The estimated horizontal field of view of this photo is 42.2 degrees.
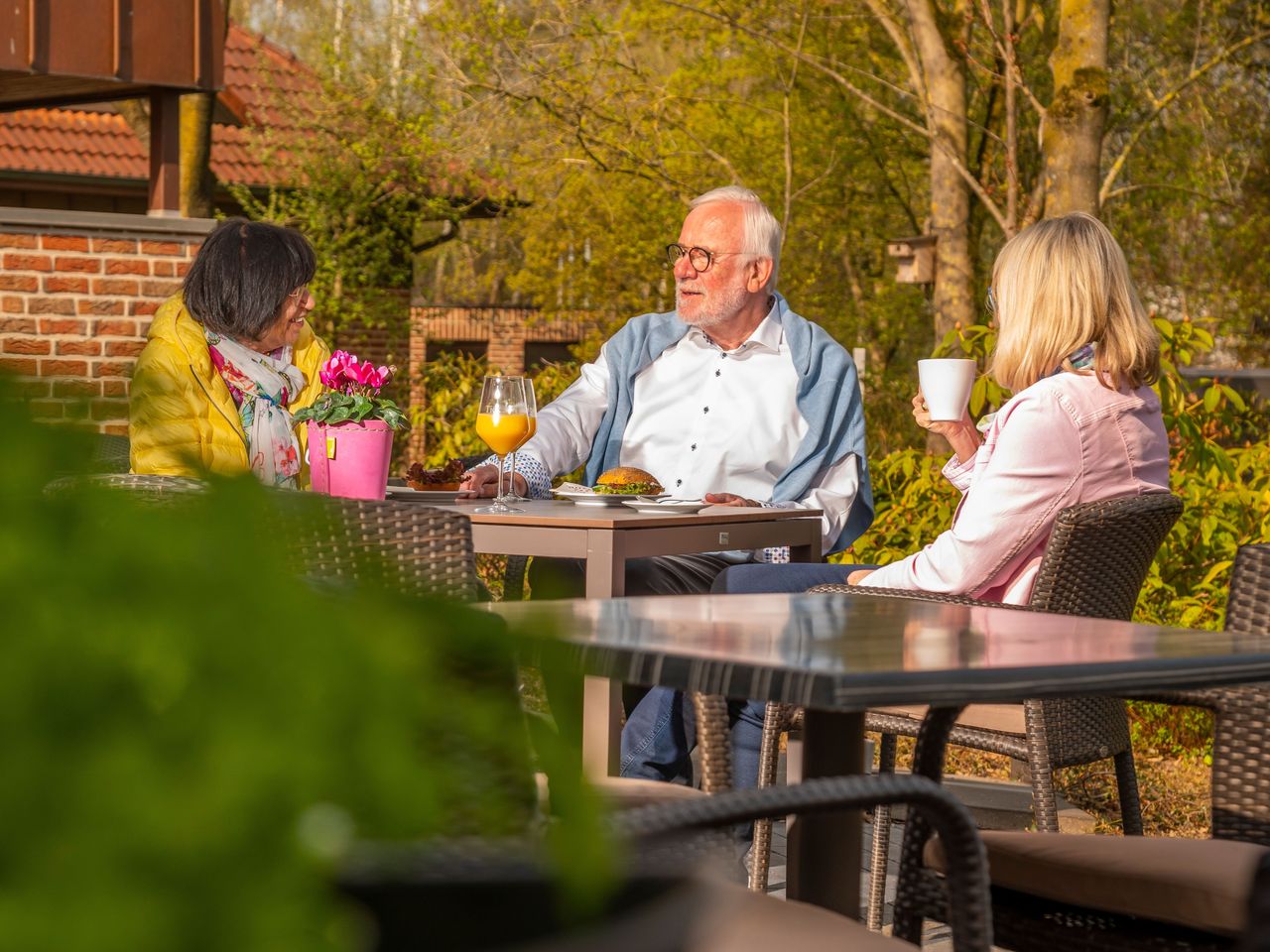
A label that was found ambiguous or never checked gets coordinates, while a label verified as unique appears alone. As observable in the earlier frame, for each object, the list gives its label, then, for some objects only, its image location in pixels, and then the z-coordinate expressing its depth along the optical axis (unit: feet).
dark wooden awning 26.61
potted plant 12.05
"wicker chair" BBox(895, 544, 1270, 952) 6.39
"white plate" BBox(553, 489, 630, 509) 13.16
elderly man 15.78
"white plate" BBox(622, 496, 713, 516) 12.79
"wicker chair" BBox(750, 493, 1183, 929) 9.68
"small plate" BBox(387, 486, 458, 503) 13.51
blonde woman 10.97
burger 13.38
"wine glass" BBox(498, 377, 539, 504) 13.11
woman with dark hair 13.43
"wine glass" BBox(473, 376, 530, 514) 13.02
